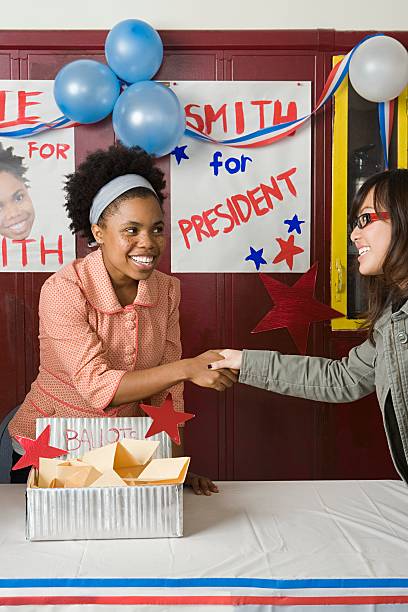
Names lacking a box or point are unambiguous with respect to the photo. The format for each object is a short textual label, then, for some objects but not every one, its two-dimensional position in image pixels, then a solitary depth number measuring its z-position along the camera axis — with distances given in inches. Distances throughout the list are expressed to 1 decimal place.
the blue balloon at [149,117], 115.3
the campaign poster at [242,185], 133.5
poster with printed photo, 132.0
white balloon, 121.6
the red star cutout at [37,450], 69.8
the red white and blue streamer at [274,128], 131.0
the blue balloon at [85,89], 119.5
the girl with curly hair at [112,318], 83.0
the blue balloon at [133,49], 119.8
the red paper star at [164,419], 73.9
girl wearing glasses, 76.1
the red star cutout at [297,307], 118.3
